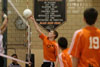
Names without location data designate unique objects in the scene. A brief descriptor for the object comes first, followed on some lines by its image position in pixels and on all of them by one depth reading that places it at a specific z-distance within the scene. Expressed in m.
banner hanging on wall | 10.99
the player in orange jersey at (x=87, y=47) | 3.47
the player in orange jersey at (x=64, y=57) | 5.47
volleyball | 7.97
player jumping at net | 7.92
